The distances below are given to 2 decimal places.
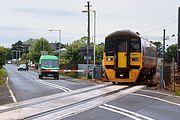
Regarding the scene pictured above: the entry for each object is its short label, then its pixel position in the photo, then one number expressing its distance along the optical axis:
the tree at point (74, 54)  73.38
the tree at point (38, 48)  122.12
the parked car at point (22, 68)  93.57
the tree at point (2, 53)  42.57
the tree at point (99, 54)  81.65
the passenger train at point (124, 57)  31.47
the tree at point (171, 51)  136.95
